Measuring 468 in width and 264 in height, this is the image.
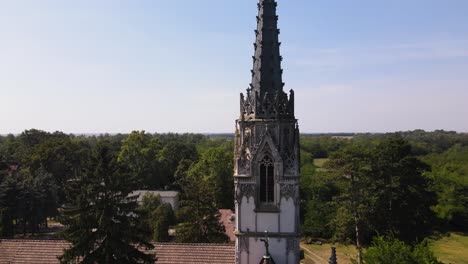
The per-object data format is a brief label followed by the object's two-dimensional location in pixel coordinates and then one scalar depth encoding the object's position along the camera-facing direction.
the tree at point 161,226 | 35.06
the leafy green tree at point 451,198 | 50.88
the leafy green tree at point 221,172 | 52.41
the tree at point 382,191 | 39.84
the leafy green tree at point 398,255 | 21.25
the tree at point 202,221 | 30.50
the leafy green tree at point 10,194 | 45.31
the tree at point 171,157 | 69.81
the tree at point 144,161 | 66.06
